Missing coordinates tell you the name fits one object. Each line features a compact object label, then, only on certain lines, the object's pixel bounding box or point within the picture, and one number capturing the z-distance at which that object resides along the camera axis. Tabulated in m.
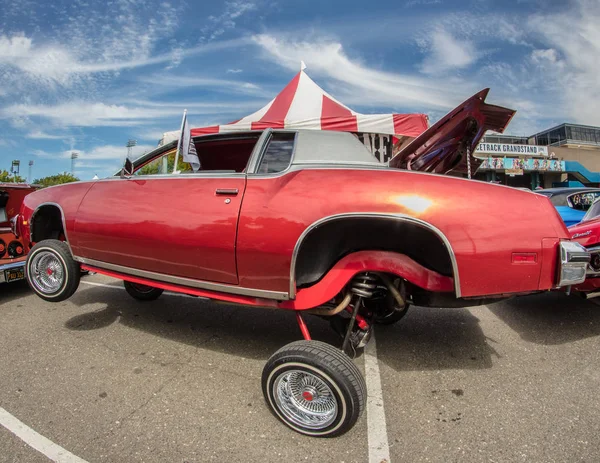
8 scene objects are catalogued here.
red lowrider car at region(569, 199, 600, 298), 3.24
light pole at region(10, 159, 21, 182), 36.62
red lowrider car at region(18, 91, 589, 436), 1.93
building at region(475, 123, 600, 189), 34.09
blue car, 6.76
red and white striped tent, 7.04
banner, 32.78
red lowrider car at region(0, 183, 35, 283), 4.35
